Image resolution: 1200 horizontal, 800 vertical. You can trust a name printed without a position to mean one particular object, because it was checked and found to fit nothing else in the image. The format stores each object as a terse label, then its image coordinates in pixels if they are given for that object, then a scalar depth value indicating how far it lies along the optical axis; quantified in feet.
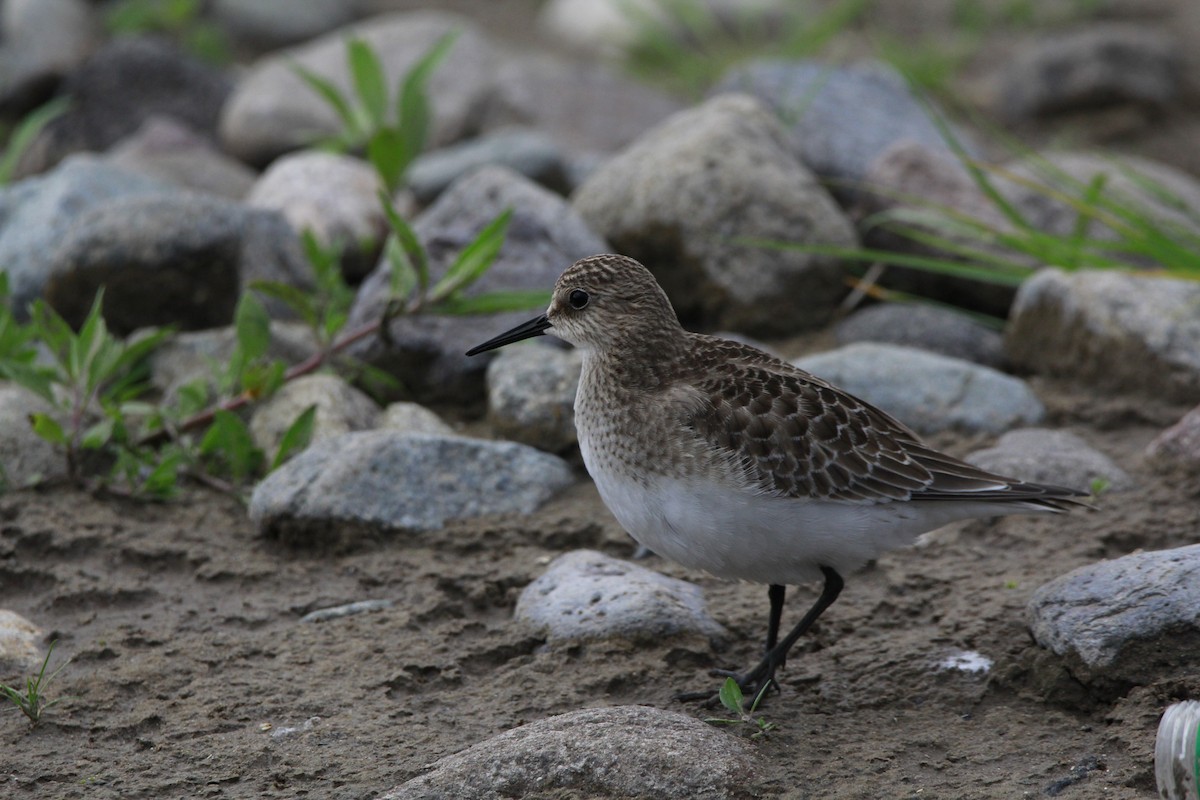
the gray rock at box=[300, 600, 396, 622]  31.99
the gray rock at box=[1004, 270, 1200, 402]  40.60
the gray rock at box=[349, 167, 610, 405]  43.70
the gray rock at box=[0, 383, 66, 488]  37.19
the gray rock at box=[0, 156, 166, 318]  46.47
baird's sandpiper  27.17
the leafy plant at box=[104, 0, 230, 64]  80.94
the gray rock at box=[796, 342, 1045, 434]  39.99
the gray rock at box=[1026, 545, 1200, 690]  26.18
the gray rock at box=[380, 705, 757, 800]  23.75
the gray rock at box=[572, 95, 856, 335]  46.47
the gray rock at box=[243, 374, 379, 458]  39.19
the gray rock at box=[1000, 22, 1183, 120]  72.69
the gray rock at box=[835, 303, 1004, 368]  45.37
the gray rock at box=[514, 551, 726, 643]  30.12
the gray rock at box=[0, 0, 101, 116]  71.56
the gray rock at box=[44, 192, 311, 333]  43.62
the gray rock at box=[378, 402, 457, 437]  39.73
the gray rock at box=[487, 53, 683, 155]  68.13
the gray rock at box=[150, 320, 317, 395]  42.96
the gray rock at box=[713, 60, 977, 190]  55.26
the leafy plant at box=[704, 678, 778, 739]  27.12
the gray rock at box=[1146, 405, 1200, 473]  35.99
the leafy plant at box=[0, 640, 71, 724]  27.09
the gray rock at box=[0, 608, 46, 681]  29.12
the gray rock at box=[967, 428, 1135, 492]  35.88
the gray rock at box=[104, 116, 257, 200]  58.29
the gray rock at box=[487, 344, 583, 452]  39.34
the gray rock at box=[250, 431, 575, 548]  34.86
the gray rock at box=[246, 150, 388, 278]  52.08
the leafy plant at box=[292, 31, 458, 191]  46.26
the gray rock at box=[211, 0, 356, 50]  85.40
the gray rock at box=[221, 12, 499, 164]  65.26
